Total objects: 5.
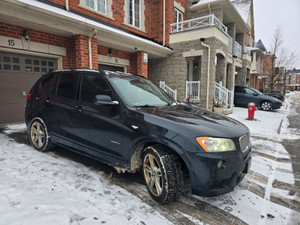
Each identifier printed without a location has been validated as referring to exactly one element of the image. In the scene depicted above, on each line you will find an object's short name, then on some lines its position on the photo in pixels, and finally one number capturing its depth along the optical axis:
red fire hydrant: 8.90
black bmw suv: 2.21
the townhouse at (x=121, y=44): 5.87
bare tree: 20.88
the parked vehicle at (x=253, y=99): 13.48
